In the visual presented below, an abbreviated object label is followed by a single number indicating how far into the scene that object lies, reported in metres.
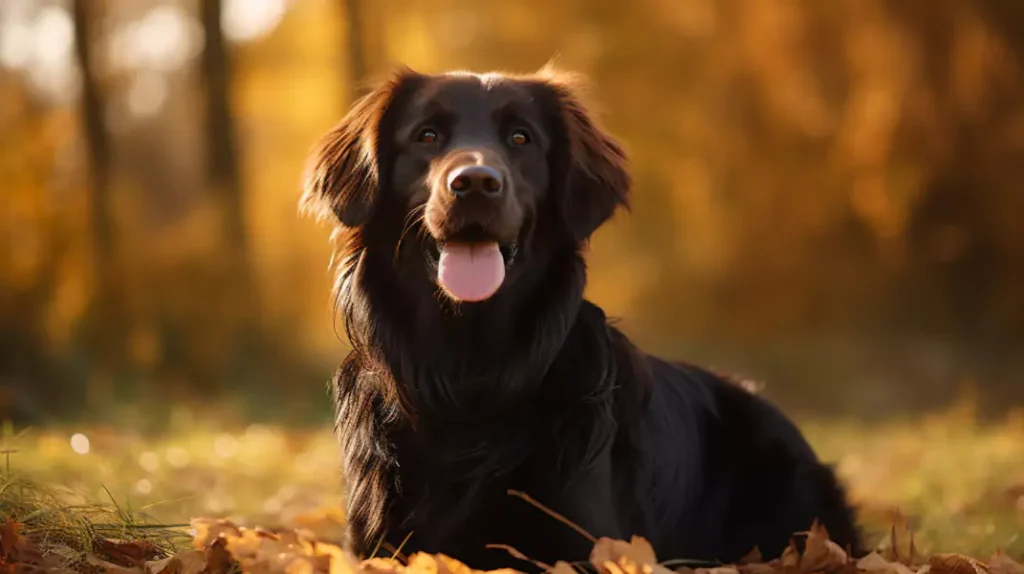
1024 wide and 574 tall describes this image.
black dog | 3.57
